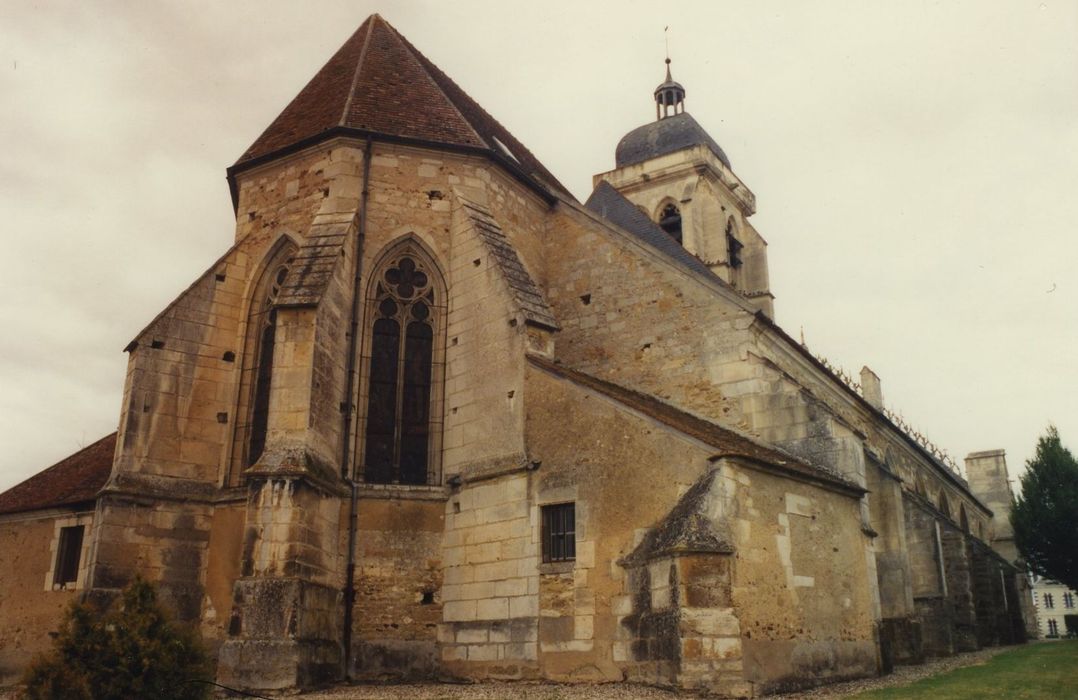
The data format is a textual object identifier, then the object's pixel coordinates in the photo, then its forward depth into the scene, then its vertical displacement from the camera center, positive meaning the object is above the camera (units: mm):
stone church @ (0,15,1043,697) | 10578 +2093
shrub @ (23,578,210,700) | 7590 -310
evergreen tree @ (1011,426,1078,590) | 24828 +2907
